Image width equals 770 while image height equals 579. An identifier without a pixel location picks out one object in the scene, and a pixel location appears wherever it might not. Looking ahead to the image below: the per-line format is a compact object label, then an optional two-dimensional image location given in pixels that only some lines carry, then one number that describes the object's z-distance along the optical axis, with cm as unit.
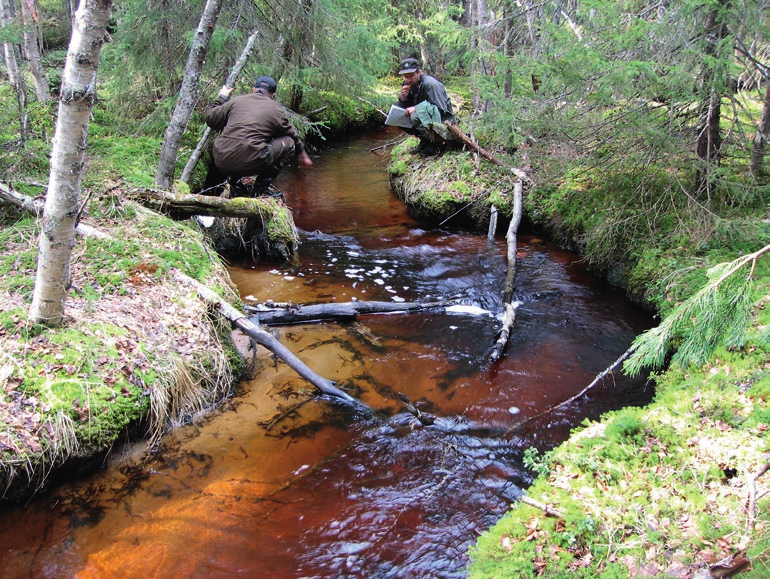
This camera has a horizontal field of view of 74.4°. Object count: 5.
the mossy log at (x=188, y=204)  643
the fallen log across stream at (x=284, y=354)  477
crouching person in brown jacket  724
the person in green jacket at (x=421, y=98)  991
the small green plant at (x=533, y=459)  378
